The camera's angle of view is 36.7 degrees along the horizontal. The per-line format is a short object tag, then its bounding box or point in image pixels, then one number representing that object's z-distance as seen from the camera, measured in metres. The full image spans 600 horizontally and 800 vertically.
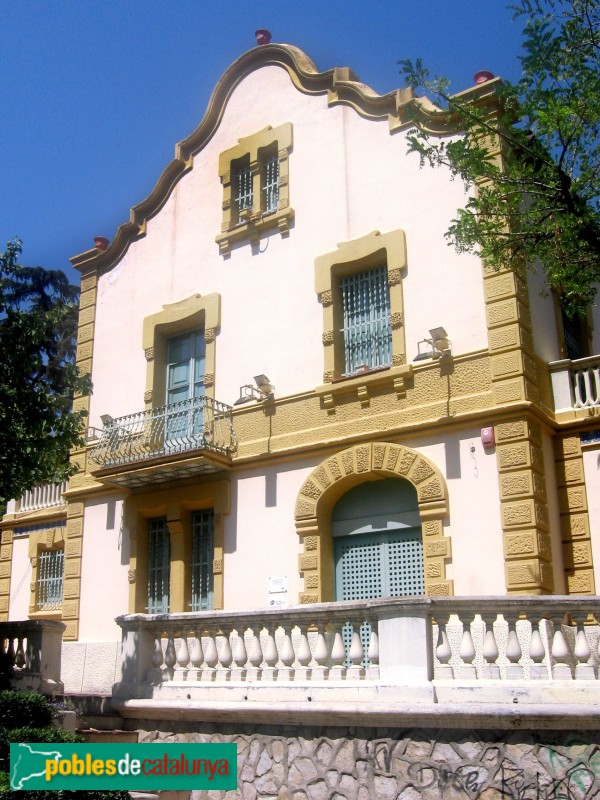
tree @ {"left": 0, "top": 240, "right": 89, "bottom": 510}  12.55
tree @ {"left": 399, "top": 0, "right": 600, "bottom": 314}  10.21
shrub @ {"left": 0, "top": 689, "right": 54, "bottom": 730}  10.16
